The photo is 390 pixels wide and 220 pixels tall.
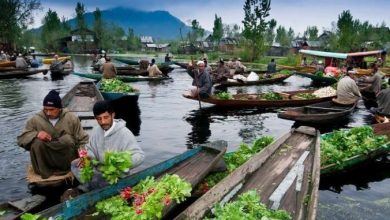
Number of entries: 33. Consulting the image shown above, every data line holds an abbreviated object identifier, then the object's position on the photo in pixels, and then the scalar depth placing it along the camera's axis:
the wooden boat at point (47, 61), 46.07
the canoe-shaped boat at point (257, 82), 24.11
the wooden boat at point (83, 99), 11.17
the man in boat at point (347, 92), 13.89
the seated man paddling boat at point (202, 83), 15.47
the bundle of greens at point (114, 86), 15.94
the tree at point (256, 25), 53.44
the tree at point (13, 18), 51.62
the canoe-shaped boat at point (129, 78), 23.69
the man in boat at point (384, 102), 11.83
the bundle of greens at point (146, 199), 4.54
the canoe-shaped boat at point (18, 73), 27.67
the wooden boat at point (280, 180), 5.08
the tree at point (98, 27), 90.25
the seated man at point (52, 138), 6.48
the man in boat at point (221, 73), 24.38
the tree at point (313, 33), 97.38
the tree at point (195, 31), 84.00
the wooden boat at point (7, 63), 29.92
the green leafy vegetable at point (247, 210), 4.47
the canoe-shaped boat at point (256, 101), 15.94
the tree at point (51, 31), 88.19
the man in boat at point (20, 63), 29.42
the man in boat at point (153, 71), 25.70
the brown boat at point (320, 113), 12.38
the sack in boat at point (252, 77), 24.91
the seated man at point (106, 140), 5.31
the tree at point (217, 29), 84.62
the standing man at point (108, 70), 19.72
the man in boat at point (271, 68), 29.72
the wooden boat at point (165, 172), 4.91
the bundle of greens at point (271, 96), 16.95
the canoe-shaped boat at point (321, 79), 25.99
